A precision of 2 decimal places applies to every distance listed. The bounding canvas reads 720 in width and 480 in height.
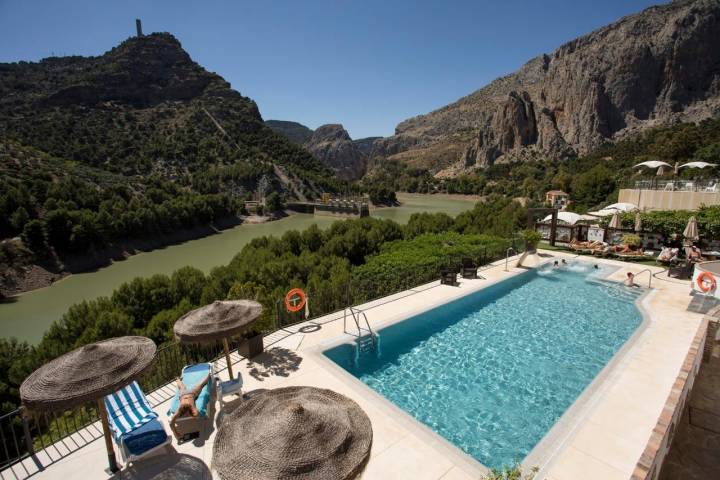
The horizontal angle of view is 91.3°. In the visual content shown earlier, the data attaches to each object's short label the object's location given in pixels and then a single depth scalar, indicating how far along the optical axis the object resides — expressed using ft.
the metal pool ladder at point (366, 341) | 29.85
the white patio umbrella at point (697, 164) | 71.15
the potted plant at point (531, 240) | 55.52
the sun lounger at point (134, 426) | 15.66
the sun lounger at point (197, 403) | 17.80
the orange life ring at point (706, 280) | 30.99
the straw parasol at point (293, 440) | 10.11
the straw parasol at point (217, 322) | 19.19
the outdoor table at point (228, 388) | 19.94
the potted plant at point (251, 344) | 26.40
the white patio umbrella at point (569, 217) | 64.80
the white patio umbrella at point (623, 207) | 67.10
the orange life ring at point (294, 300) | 29.94
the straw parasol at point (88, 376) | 13.03
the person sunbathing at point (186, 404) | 17.71
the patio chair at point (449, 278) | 44.86
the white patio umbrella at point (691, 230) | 49.11
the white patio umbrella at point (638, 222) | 58.08
